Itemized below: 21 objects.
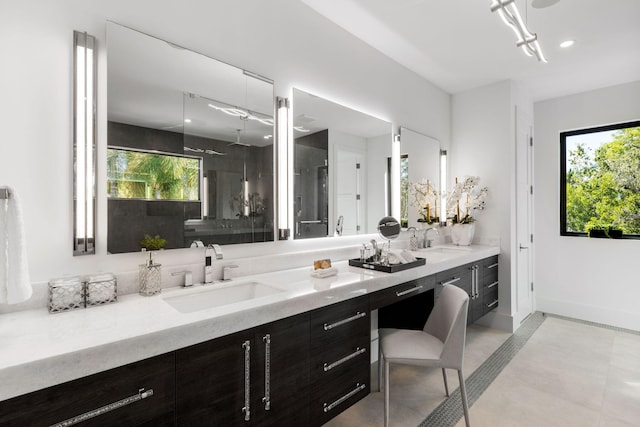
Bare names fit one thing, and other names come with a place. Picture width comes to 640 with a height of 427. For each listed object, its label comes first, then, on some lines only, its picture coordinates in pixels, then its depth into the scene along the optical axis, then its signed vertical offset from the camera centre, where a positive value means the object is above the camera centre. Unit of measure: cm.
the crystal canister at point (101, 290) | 135 -31
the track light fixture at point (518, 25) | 184 +120
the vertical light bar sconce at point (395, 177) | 320 +38
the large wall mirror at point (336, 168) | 234 +39
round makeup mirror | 277 -11
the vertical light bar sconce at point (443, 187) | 391 +35
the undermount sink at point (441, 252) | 277 -37
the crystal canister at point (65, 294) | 127 -31
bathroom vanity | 91 -51
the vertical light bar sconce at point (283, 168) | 218 +33
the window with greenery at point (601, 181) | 374 +40
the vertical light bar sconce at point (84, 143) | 141 +33
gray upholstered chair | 183 -80
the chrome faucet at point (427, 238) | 349 -26
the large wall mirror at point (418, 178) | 333 +41
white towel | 107 -11
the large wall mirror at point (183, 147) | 154 +38
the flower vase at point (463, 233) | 368 -21
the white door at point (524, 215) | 378 -1
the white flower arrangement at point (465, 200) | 375 +17
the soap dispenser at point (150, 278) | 151 -29
